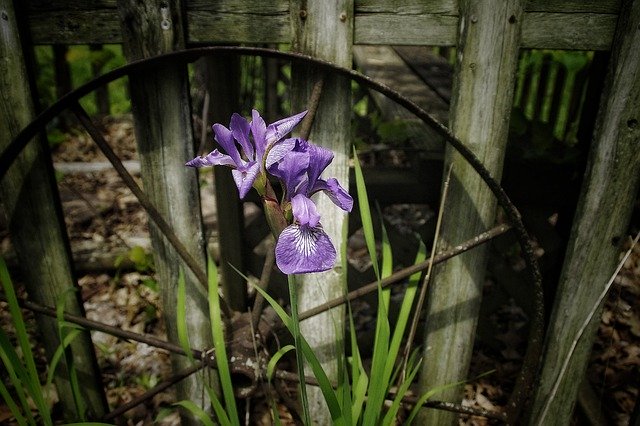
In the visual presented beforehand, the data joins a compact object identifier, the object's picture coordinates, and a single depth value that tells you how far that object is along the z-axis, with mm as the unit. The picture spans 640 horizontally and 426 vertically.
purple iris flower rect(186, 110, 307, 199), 807
